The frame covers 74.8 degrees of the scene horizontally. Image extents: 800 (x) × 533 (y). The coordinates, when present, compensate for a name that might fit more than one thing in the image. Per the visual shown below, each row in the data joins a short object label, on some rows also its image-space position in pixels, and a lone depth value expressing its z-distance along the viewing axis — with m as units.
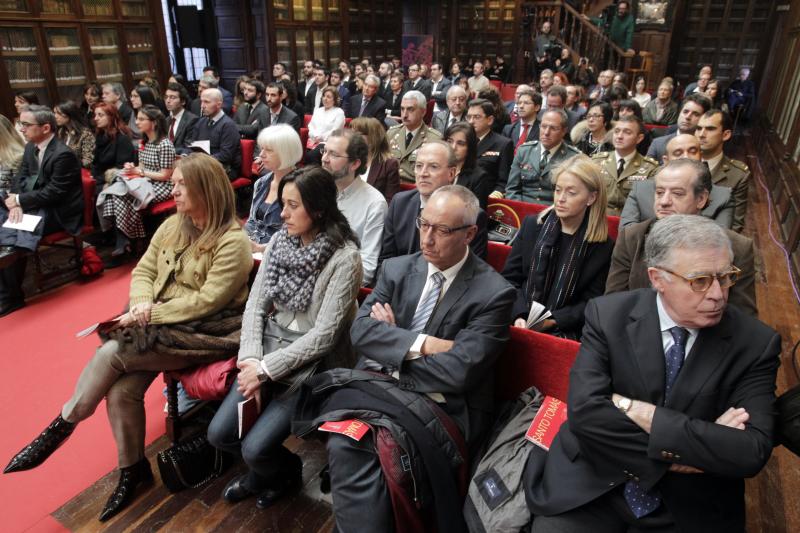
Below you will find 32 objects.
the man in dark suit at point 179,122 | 5.35
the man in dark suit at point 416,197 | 2.87
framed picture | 12.41
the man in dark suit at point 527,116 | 5.01
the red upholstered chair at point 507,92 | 11.91
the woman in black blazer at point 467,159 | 3.59
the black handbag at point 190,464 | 2.21
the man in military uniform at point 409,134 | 4.59
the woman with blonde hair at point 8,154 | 4.20
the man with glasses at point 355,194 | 3.03
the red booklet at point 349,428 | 1.74
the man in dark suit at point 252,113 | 6.30
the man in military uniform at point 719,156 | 3.42
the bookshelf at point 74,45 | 6.86
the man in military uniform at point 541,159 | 3.92
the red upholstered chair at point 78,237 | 4.06
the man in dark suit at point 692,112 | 4.41
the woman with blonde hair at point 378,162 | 3.79
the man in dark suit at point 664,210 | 2.20
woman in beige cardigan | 2.23
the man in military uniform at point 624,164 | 3.66
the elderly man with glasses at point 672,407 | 1.43
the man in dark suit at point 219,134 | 5.17
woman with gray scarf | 2.11
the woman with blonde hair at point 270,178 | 3.15
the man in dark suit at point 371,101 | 7.84
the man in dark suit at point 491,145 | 4.36
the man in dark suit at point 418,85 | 9.63
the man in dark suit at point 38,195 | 3.83
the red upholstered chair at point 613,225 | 3.17
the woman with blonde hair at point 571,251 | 2.43
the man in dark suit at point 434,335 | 1.76
